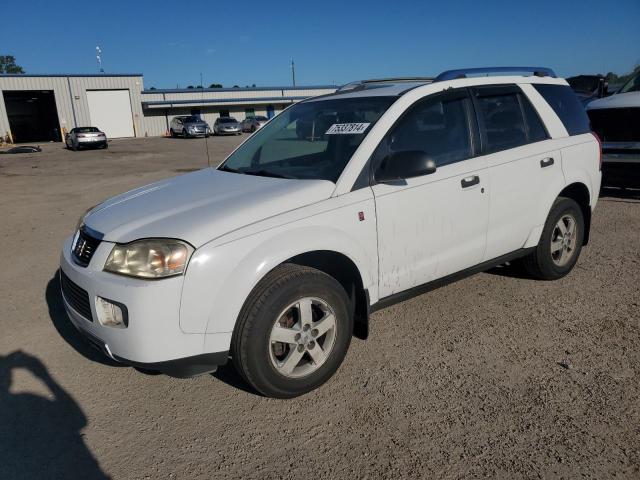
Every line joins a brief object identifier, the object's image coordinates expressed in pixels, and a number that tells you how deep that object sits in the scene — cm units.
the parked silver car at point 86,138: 2976
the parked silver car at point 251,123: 4261
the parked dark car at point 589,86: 1277
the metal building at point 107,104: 4060
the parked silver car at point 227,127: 4022
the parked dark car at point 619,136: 736
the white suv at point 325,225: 259
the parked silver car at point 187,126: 3881
